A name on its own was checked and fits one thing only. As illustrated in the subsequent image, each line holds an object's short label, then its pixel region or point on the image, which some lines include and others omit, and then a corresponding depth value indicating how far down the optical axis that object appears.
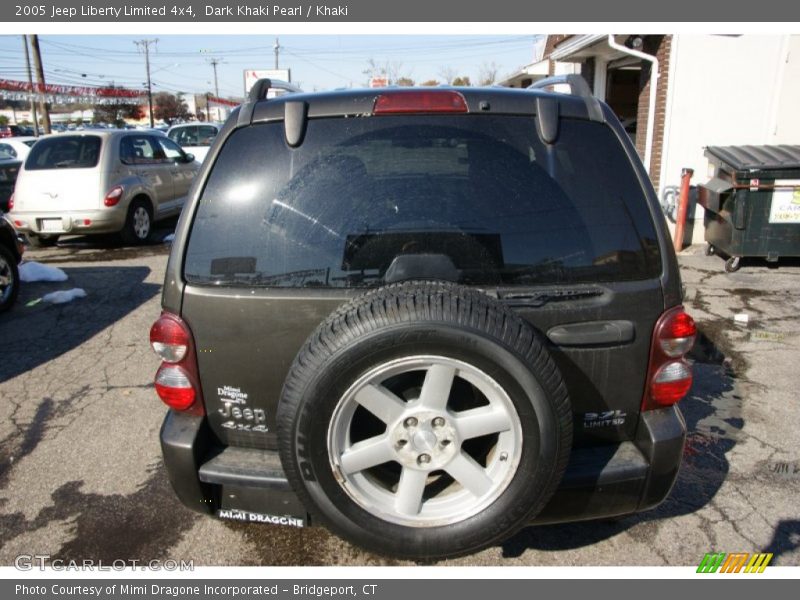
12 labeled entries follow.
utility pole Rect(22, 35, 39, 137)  31.81
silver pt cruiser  8.70
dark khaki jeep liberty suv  2.01
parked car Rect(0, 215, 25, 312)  6.01
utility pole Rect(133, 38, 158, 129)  61.81
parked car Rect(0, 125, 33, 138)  36.94
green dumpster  6.96
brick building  8.19
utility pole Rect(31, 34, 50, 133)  25.61
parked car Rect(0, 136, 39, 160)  12.85
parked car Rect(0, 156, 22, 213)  11.80
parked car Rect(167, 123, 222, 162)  15.88
